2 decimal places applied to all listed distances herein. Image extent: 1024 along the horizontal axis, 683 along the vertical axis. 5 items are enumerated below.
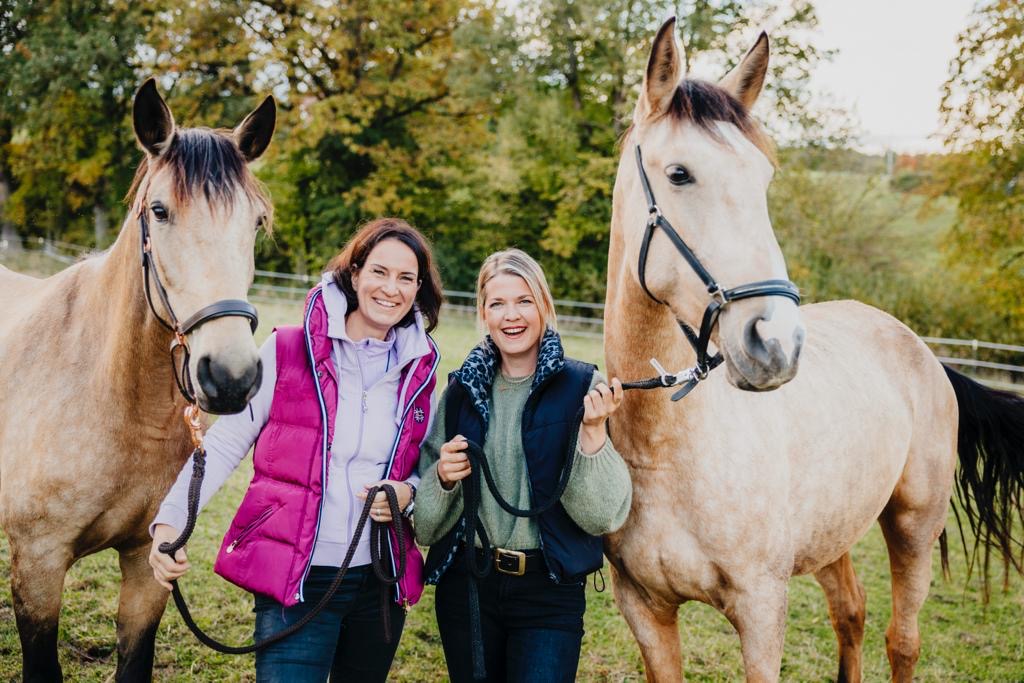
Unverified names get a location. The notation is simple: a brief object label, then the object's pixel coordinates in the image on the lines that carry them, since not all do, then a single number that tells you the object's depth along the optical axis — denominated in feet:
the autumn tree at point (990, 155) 43.06
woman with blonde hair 6.59
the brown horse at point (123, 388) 6.27
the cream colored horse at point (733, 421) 5.68
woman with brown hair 6.28
